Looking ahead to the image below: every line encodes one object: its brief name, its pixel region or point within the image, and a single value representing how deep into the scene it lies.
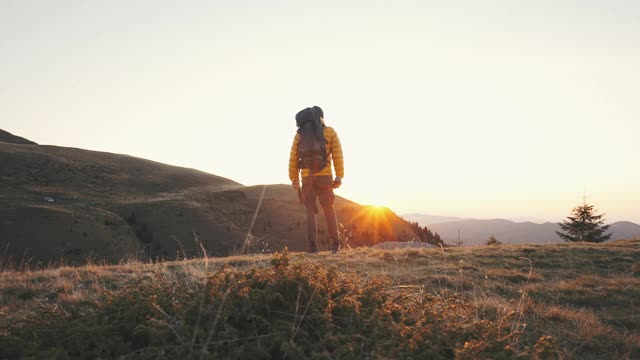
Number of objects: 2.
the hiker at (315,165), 10.02
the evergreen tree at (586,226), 32.38
